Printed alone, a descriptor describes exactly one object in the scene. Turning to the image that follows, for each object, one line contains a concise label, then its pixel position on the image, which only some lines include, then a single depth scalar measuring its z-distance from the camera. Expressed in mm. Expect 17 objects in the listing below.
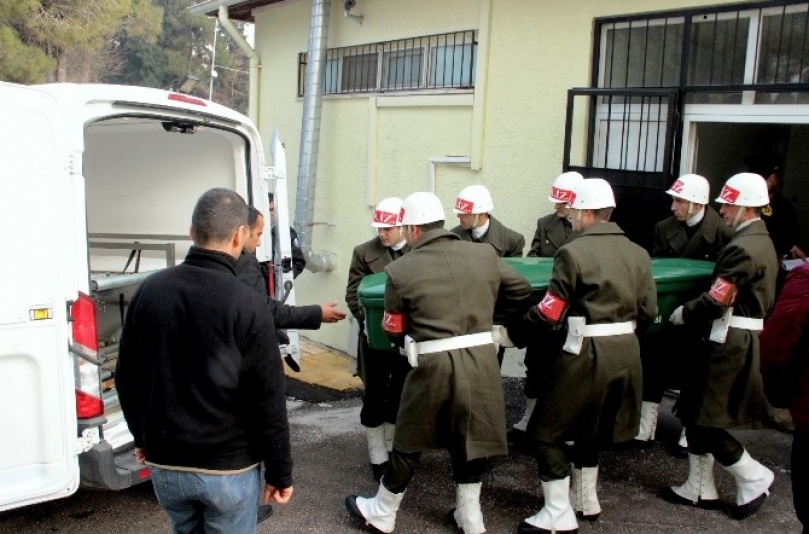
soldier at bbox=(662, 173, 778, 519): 4133
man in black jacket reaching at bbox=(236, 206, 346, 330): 4090
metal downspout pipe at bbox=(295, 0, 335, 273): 9602
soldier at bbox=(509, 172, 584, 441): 5402
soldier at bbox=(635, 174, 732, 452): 5074
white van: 3305
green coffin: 4410
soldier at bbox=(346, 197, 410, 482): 4801
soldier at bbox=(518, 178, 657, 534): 3936
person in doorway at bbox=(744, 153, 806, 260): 6125
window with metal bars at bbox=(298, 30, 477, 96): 7953
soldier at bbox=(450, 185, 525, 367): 5578
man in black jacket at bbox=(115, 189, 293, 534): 2574
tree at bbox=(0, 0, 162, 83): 17562
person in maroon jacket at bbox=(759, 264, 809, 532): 2936
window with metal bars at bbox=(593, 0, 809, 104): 5297
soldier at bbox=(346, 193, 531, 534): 3822
